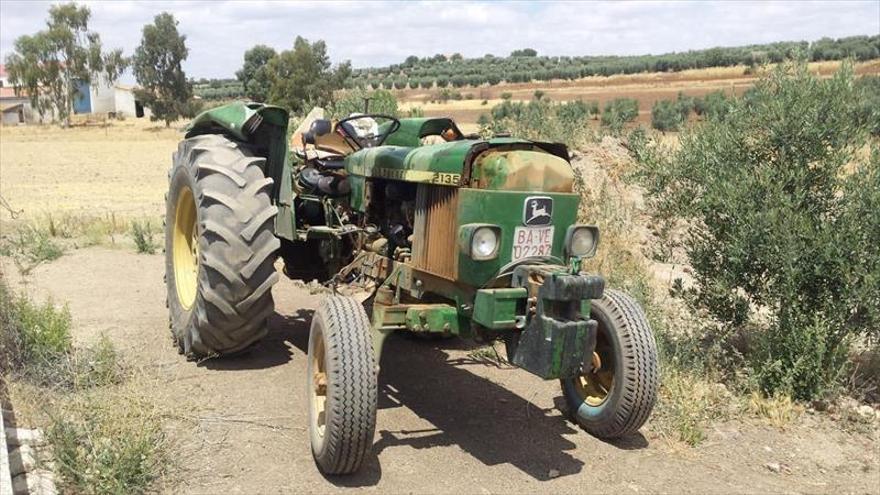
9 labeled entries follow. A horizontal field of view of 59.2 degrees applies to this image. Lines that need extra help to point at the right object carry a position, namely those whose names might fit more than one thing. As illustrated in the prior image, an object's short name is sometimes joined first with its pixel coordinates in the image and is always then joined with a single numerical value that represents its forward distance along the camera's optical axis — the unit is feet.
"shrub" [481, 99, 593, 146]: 40.45
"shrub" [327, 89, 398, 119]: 39.45
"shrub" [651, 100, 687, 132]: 99.57
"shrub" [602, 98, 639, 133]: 98.81
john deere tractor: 13.65
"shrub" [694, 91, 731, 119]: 22.53
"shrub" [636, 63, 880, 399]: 18.38
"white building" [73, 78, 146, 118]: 250.78
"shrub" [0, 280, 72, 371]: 18.37
